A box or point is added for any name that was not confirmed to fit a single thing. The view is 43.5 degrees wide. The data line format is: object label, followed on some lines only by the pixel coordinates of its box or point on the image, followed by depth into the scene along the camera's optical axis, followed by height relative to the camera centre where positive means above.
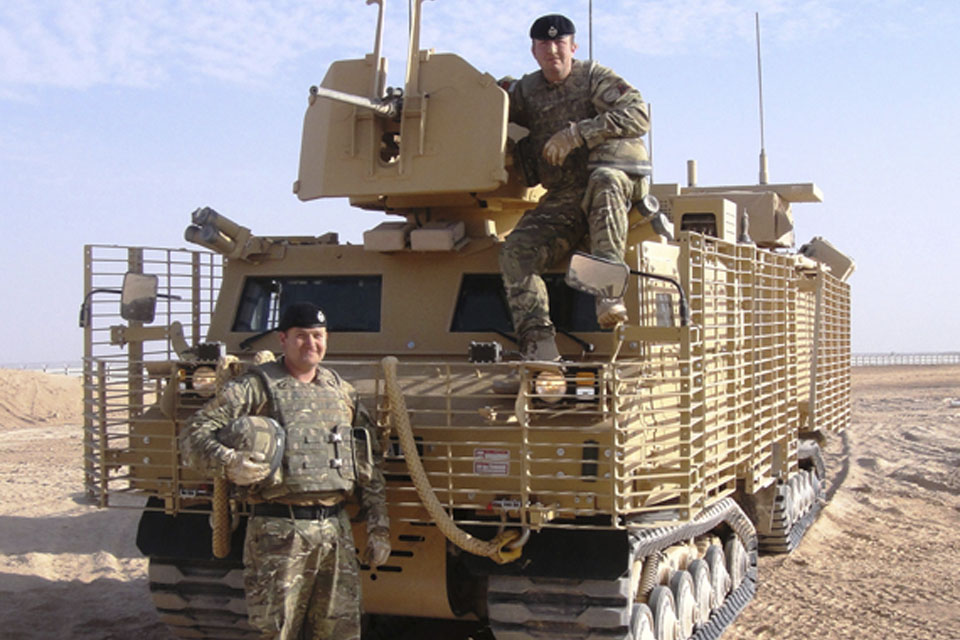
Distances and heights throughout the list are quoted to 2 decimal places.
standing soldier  5.77 -0.64
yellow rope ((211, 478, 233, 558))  6.38 -0.90
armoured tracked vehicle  6.25 -0.20
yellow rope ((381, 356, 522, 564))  6.18 -0.75
